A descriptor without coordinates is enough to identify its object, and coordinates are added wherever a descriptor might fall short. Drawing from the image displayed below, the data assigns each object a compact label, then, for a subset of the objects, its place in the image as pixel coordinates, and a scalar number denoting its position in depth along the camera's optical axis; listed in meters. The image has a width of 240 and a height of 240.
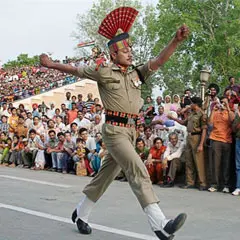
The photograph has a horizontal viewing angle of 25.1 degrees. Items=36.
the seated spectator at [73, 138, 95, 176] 14.43
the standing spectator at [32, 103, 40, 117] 21.13
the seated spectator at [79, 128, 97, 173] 14.02
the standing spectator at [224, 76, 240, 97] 11.88
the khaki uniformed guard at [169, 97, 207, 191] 11.20
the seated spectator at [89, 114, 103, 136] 15.56
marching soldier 5.72
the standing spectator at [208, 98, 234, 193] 10.76
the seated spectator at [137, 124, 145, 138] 13.86
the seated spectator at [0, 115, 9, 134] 19.99
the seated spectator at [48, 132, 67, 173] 15.45
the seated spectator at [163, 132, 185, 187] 11.73
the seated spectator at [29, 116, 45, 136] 17.47
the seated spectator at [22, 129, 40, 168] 17.03
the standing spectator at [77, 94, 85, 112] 19.26
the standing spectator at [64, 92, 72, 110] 21.36
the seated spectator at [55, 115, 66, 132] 17.33
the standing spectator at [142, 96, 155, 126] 15.05
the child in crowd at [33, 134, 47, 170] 16.38
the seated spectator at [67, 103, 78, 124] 18.14
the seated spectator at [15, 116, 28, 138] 18.61
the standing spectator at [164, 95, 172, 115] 15.01
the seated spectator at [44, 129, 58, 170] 16.17
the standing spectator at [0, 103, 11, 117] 21.56
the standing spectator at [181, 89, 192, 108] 14.54
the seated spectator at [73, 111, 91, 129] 16.42
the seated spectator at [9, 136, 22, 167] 17.80
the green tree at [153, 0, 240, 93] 36.38
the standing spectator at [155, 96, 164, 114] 15.84
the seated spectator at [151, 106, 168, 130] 13.69
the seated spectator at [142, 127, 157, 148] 13.36
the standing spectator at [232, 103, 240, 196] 10.34
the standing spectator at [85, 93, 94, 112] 19.00
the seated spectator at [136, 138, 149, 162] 12.84
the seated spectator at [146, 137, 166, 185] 12.12
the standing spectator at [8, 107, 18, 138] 19.36
